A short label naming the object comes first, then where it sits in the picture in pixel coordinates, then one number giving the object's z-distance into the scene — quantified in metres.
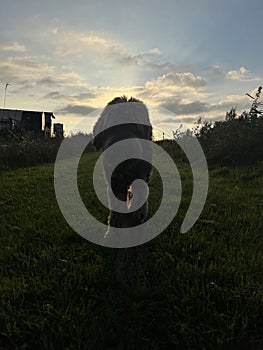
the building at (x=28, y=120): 15.91
